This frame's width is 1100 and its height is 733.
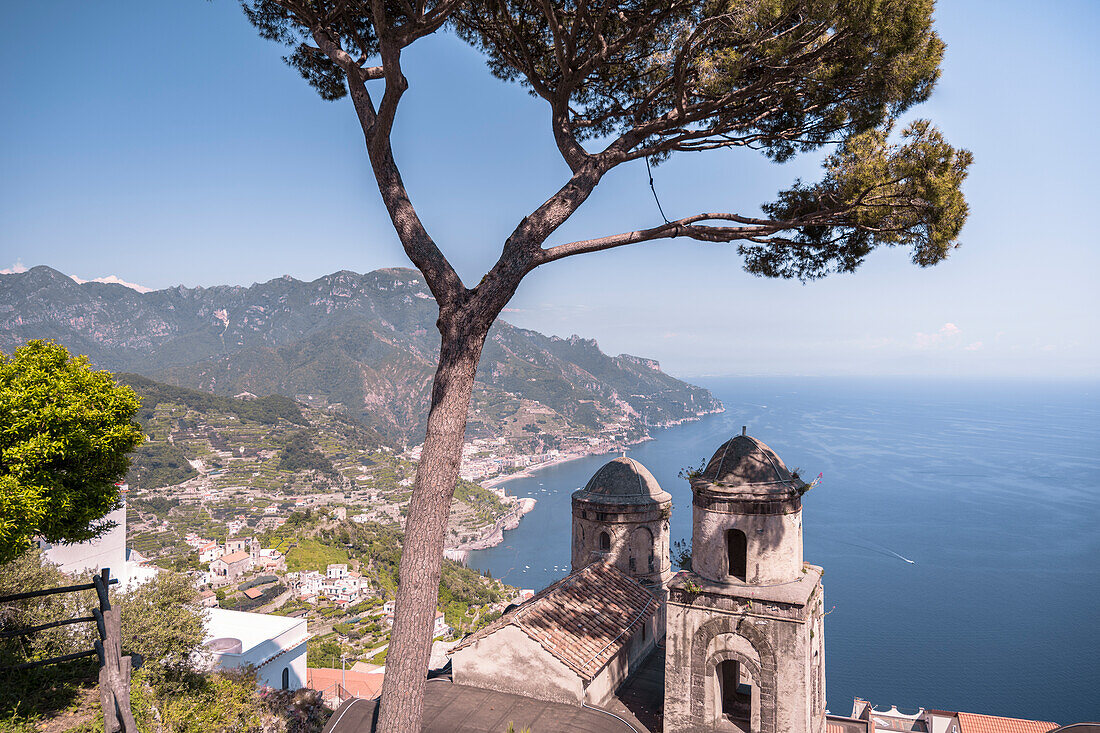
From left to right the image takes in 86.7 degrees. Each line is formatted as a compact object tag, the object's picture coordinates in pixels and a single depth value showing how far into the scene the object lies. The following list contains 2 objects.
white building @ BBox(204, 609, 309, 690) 19.05
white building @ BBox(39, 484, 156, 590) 19.50
